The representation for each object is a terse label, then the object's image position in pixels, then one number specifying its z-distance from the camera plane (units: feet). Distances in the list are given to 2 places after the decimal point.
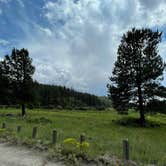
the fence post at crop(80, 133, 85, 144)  23.20
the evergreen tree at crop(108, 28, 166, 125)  73.47
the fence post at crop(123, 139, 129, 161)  19.38
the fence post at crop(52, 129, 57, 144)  24.68
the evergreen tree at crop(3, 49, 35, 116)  96.45
